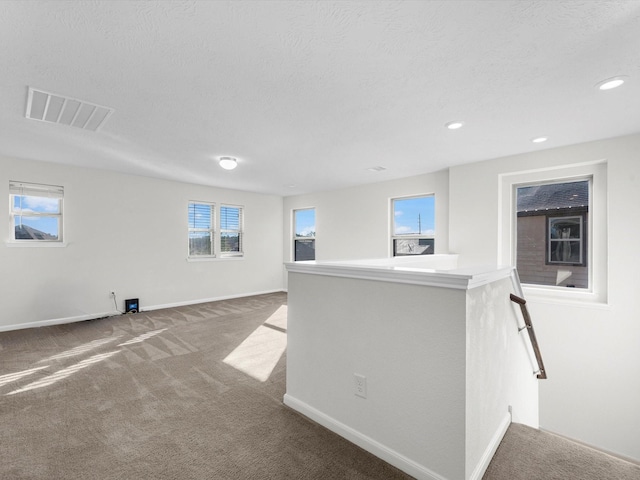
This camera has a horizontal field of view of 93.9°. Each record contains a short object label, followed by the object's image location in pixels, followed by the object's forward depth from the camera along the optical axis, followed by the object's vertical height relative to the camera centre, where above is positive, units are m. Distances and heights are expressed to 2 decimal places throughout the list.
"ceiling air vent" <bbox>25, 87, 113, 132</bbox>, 2.45 +1.15
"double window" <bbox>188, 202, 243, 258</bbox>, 6.22 +0.16
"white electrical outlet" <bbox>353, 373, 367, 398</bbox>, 1.87 -0.93
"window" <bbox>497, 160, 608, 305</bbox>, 3.54 +0.07
